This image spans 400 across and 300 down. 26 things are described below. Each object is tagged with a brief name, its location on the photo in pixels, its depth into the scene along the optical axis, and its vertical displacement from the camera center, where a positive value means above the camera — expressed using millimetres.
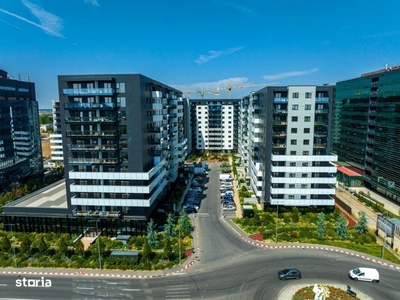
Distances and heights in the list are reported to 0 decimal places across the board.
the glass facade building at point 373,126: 62531 -751
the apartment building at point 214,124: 130125 +788
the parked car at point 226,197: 66250 -18090
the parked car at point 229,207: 59591 -18684
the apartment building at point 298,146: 53125 -4484
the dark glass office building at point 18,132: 68375 -966
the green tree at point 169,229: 46531 -18306
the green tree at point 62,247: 39969 -18068
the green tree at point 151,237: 43288 -18231
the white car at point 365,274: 33875 -19579
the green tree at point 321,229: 45781 -18291
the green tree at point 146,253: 38350 -18468
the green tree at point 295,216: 52000 -18238
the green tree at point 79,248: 39688 -18149
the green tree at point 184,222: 48234 -17770
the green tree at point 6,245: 41744 -18408
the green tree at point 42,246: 40719 -18350
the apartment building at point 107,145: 43906 -3168
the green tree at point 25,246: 41050 -18308
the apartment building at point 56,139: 99938 -4256
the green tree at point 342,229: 45672 -18310
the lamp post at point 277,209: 53734 -17472
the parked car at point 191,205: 59906 -18357
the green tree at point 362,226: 46625 -18195
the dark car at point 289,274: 34469 -19642
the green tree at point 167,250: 38906 -18321
